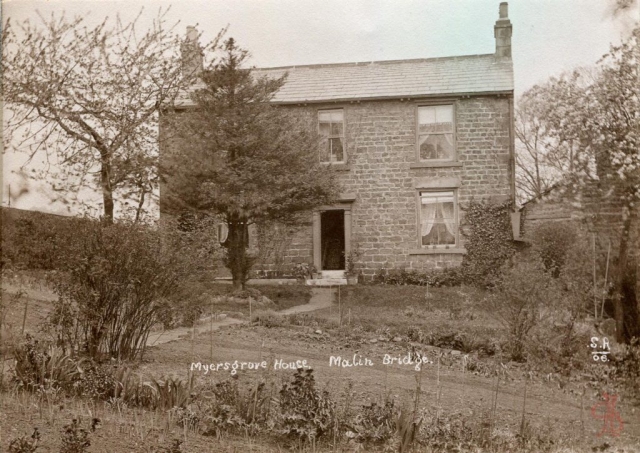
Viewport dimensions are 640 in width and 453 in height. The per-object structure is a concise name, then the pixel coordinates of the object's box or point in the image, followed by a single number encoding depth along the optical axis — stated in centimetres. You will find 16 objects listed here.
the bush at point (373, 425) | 482
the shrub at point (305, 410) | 479
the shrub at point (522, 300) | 661
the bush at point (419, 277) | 755
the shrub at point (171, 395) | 517
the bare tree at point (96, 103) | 683
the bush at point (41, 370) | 532
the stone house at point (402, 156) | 758
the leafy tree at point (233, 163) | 736
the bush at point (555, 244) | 671
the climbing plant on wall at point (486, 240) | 729
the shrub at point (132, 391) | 527
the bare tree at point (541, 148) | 700
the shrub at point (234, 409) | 489
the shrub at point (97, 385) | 530
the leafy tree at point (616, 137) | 640
